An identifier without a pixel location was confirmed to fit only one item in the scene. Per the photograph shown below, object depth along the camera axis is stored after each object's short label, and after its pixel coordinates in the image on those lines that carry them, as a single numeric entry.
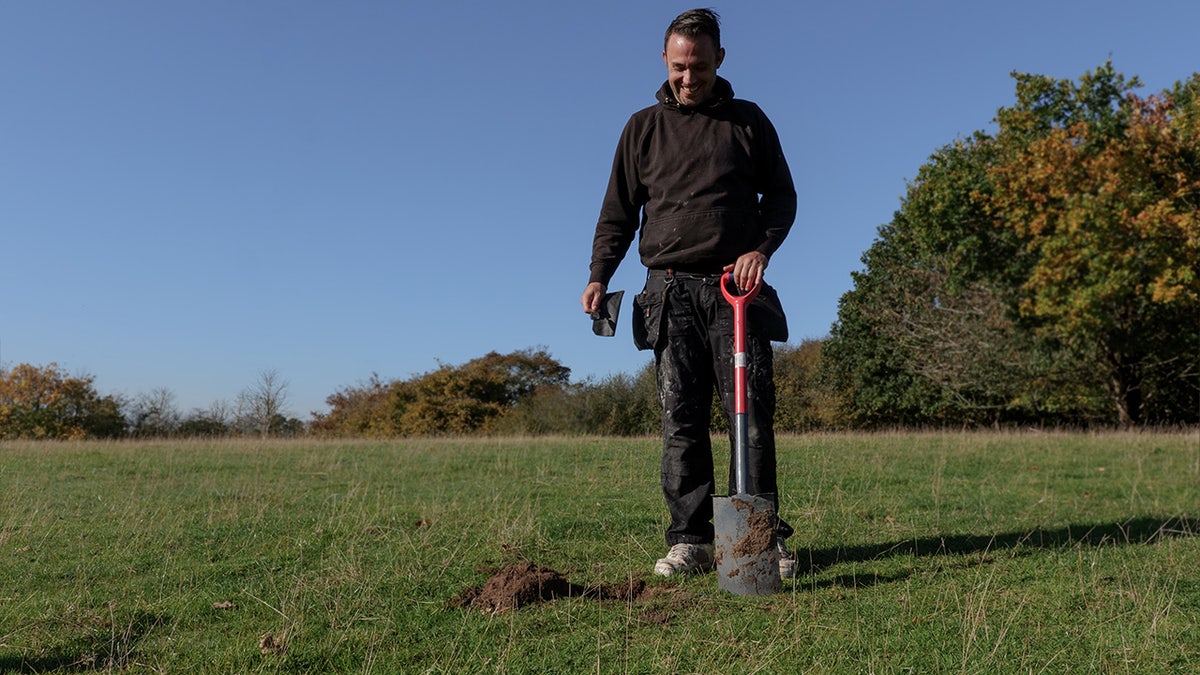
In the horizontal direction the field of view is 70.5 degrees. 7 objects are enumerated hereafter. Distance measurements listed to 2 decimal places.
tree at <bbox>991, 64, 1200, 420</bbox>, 17.64
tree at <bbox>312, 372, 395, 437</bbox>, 46.84
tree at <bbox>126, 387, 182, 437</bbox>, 42.69
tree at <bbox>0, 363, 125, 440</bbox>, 41.88
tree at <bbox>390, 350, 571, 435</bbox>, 43.78
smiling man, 3.92
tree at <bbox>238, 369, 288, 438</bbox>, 41.47
